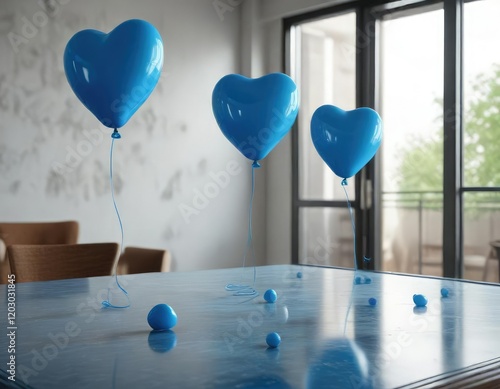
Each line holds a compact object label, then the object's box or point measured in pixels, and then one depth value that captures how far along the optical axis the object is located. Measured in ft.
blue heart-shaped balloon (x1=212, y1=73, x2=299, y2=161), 6.16
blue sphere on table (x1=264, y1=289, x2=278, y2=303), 5.55
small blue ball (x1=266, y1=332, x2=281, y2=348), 3.80
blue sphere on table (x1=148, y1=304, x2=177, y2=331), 4.27
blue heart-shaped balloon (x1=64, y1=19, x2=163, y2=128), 5.34
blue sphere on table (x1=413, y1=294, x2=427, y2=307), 5.26
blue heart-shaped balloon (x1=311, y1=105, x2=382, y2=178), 6.82
